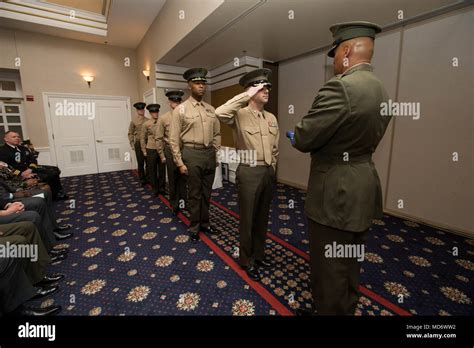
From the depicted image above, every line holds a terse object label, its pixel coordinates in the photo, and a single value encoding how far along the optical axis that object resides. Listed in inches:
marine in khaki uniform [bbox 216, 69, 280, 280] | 68.9
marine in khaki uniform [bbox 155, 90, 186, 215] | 134.6
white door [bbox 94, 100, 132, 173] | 244.8
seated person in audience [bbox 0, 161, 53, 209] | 97.0
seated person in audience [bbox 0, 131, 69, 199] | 125.2
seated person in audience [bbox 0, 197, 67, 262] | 73.6
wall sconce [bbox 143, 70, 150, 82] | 215.3
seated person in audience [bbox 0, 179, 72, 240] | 86.4
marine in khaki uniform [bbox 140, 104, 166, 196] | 168.1
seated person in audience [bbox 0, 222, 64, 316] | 53.7
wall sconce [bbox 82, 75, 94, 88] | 229.0
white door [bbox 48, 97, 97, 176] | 224.2
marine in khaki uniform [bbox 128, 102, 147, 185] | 196.5
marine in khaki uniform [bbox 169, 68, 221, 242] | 96.3
